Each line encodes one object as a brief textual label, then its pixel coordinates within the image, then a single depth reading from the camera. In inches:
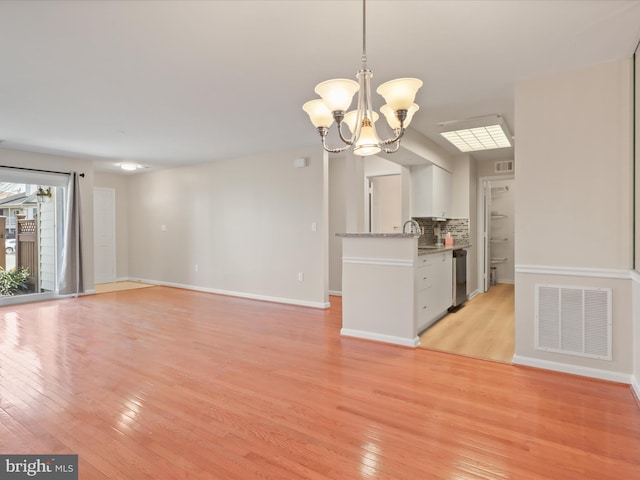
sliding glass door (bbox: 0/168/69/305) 225.9
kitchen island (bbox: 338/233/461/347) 140.6
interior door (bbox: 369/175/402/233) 265.0
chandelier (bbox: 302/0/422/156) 75.0
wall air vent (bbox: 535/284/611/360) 107.9
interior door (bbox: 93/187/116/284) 301.6
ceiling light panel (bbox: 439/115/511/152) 161.8
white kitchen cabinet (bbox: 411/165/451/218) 209.6
